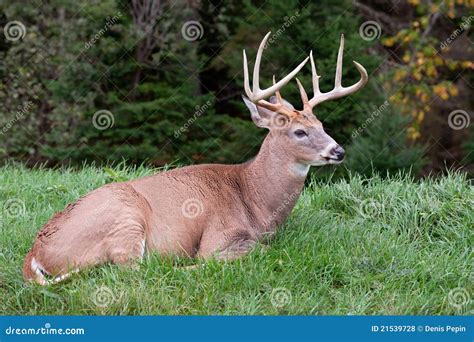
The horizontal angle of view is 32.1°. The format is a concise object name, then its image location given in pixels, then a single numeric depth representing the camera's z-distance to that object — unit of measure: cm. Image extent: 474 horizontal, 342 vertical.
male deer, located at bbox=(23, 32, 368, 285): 566
